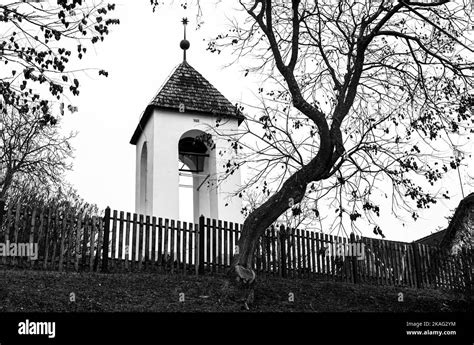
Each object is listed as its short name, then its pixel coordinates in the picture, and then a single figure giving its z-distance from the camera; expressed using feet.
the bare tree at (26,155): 80.79
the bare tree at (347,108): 40.01
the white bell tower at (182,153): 56.85
